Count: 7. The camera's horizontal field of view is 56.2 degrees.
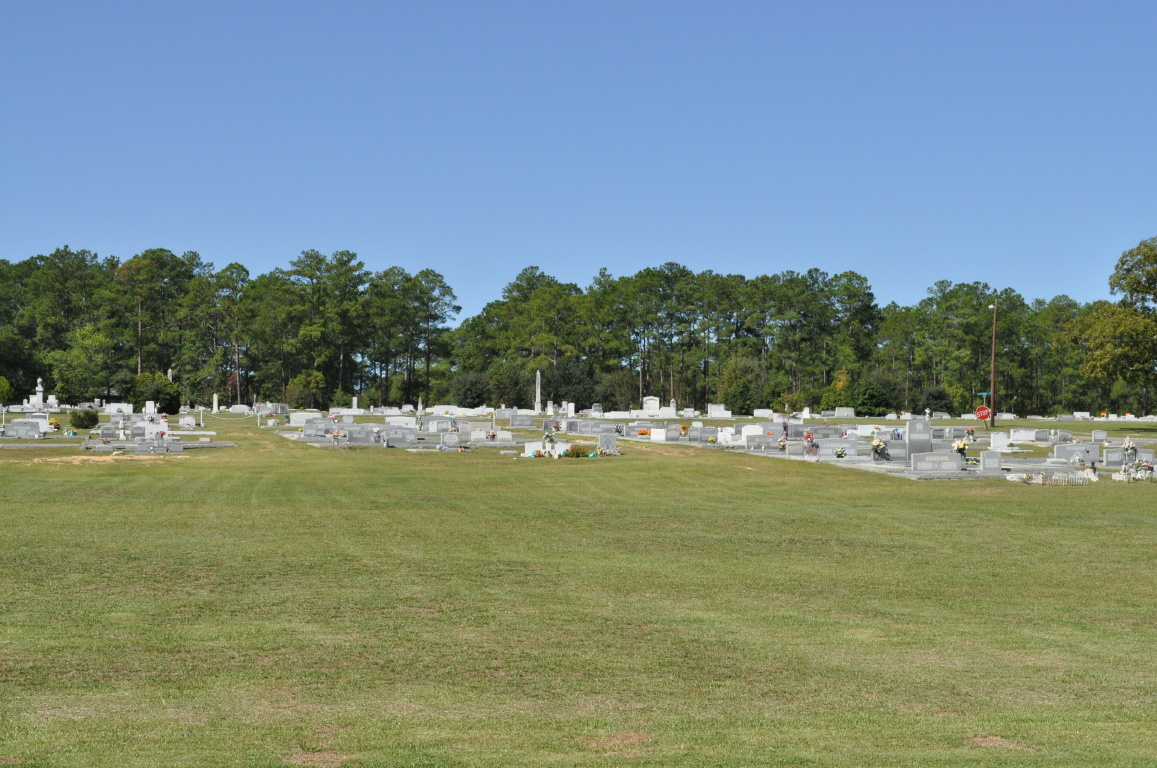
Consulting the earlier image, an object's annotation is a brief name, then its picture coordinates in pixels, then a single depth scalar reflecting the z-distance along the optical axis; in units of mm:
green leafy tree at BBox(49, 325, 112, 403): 84188
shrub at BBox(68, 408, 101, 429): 46344
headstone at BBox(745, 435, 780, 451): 36719
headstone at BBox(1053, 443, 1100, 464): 29125
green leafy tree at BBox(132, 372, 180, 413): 67500
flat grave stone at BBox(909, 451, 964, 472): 26859
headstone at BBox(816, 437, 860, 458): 32500
